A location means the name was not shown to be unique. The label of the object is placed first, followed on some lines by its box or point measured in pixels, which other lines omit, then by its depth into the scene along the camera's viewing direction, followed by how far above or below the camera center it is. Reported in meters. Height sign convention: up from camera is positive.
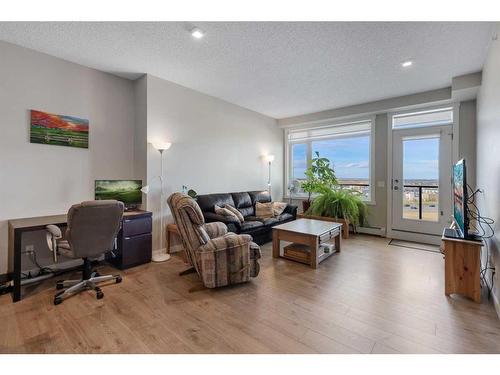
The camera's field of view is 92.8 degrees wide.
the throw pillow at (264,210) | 4.60 -0.51
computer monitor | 3.33 -0.10
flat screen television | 2.21 -0.13
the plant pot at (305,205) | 5.52 -0.48
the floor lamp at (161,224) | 3.43 -0.64
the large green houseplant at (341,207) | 4.70 -0.45
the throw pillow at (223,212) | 3.79 -0.46
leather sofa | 3.67 -0.53
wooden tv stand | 2.24 -0.79
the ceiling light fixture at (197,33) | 2.40 +1.56
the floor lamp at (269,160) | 5.55 +0.56
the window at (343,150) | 5.11 +0.81
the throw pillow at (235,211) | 3.96 -0.47
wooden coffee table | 3.11 -0.71
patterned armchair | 2.46 -0.71
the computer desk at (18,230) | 2.22 -0.46
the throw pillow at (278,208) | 4.67 -0.48
